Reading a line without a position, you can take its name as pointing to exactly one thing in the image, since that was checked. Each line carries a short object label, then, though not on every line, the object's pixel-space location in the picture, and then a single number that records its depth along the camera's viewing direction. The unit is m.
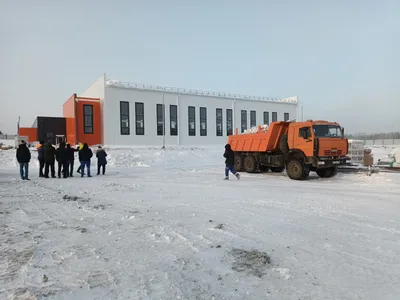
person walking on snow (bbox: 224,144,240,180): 12.80
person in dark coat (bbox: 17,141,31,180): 12.85
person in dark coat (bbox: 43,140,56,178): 13.54
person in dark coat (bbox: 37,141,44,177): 13.91
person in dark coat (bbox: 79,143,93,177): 14.20
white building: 35.62
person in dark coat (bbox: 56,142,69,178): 13.75
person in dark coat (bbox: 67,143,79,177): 14.03
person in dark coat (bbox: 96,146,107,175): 15.37
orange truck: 12.81
